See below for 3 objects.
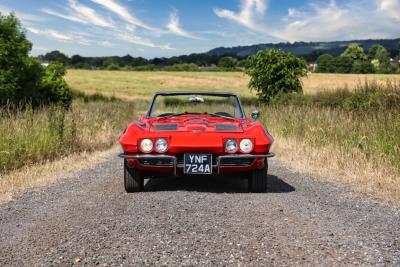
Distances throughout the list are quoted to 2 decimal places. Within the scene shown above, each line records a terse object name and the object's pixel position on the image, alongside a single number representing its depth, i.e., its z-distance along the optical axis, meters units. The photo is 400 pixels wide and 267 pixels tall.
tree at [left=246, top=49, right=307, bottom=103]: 37.16
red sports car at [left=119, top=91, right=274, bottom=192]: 6.03
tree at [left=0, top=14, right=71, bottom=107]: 44.91
